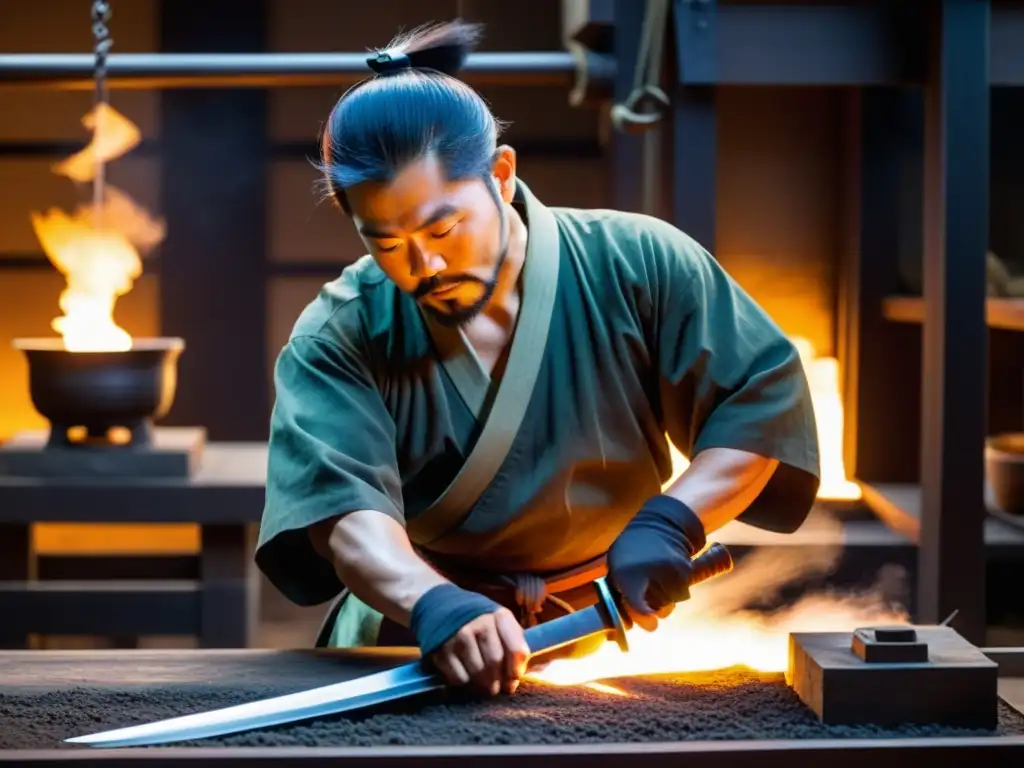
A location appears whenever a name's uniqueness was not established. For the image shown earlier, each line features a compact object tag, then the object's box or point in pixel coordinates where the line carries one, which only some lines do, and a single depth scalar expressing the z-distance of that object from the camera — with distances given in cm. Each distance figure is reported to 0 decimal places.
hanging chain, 377
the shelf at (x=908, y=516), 432
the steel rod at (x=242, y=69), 417
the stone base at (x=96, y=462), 454
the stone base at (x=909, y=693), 196
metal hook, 383
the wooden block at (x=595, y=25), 429
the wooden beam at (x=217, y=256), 612
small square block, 200
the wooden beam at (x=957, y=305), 379
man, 218
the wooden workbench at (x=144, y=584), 450
